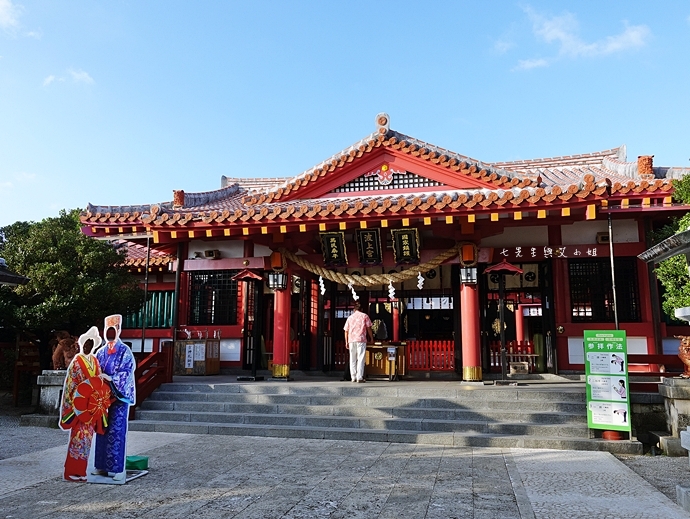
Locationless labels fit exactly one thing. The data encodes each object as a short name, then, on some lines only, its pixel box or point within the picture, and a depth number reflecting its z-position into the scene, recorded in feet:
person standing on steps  33.94
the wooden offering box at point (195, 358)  42.86
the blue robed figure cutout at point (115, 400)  17.94
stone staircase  24.76
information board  23.75
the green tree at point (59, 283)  32.60
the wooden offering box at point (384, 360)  36.94
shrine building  32.45
